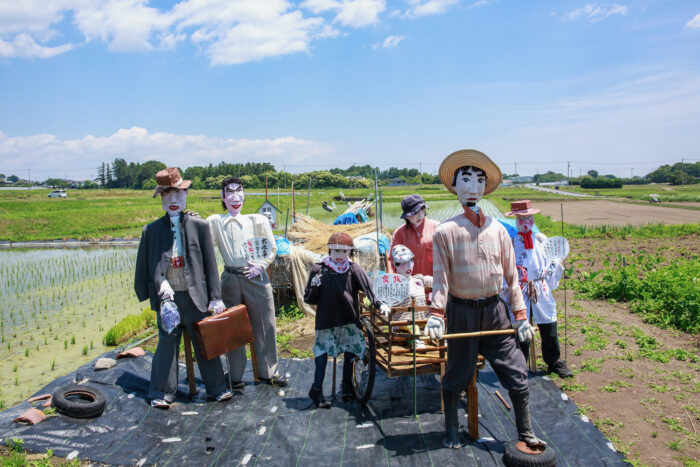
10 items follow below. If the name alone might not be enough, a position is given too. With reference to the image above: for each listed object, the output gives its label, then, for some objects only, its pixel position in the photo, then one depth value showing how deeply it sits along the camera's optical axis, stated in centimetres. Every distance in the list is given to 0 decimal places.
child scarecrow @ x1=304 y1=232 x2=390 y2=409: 409
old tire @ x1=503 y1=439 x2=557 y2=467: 302
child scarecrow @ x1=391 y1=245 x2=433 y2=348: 395
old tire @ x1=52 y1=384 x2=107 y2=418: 368
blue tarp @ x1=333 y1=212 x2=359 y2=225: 1258
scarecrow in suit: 420
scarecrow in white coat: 446
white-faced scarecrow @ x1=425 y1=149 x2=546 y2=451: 326
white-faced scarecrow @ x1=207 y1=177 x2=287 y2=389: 460
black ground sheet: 331
